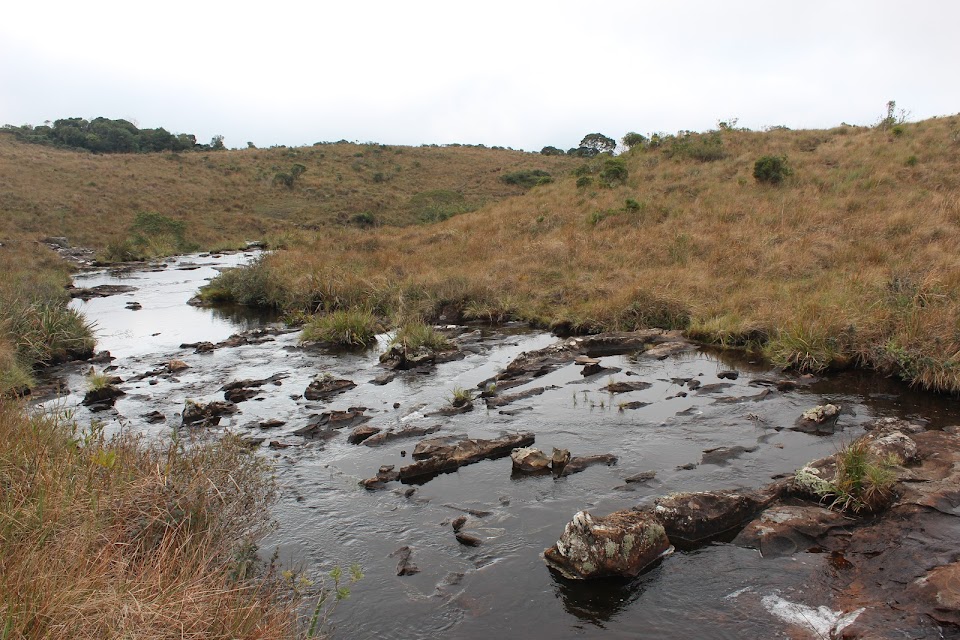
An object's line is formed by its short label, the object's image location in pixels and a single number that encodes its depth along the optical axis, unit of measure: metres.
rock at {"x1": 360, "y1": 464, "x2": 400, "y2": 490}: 7.54
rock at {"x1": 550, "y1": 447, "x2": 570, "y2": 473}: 7.75
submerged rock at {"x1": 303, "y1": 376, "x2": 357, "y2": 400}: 11.40
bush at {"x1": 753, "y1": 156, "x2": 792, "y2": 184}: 25.14
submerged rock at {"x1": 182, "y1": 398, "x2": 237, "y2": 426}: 9.70
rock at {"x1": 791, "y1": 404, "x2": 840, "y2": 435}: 8.53
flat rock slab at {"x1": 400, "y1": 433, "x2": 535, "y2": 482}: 7.84
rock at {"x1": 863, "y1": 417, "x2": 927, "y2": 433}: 8.14
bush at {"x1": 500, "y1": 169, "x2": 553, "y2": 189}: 60.19
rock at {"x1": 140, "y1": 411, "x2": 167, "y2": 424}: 9.84
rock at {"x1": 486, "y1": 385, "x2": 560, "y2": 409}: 10.52
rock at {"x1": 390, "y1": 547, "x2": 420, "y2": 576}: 5.73
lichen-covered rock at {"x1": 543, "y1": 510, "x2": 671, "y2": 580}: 5.46
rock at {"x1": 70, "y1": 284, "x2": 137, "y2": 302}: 23.69
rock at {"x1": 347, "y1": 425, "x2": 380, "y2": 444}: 9.06
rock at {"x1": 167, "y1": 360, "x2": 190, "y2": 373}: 13.42
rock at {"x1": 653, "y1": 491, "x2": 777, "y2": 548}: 6.04
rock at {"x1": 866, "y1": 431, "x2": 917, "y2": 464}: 7.02
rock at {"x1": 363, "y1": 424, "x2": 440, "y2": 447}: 8.99
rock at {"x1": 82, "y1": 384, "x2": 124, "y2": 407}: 10.95
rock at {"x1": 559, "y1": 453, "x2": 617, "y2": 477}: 7.67
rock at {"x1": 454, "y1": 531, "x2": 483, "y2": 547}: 6.17
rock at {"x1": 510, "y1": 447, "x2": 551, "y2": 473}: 7.72
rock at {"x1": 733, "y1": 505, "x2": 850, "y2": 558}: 5.74
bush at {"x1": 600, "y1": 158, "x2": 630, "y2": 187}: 30.23
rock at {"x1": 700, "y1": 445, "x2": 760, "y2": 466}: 7.75
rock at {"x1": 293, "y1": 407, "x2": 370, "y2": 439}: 9.45
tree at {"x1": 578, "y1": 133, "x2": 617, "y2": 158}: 77.78
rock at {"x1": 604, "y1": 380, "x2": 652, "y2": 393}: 10.87
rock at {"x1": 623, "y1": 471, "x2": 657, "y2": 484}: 7.32
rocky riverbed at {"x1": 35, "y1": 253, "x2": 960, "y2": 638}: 5.05
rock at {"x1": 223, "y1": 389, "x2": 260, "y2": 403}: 11.15
